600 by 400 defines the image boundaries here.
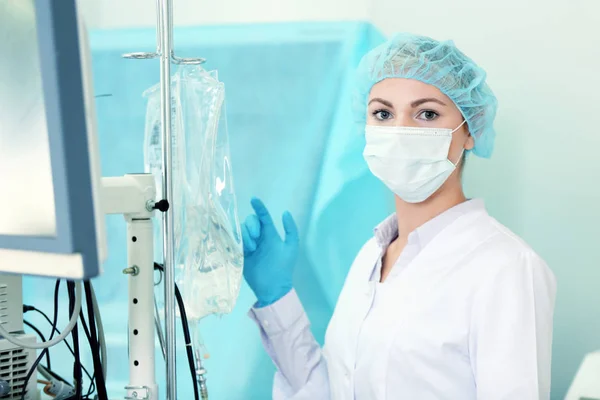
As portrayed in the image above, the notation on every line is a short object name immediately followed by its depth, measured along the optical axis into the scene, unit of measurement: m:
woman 1.26
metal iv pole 1.14
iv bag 1.29
